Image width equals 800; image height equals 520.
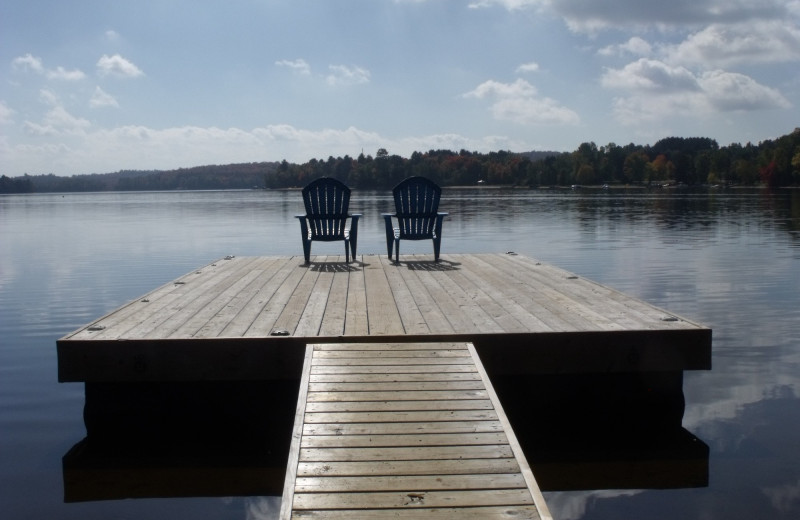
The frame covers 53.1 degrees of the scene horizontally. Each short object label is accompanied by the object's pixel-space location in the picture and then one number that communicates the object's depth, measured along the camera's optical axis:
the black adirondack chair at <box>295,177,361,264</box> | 7.26
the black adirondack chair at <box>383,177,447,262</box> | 7.26
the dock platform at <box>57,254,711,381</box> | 3.84
